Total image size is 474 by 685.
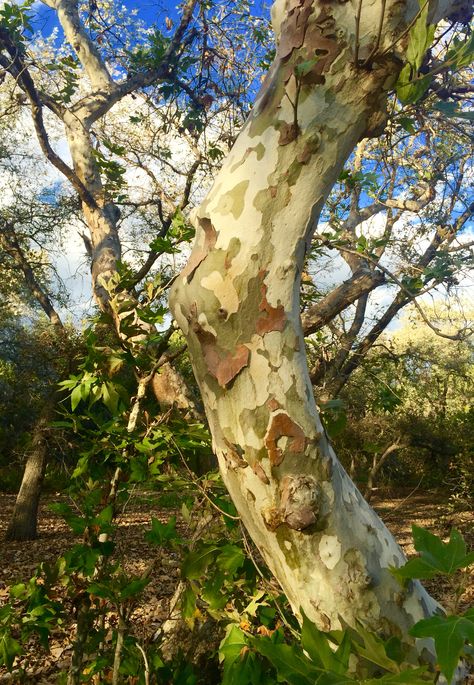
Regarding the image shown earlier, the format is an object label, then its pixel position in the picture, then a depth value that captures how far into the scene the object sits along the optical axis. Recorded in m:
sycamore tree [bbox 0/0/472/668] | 1.28
